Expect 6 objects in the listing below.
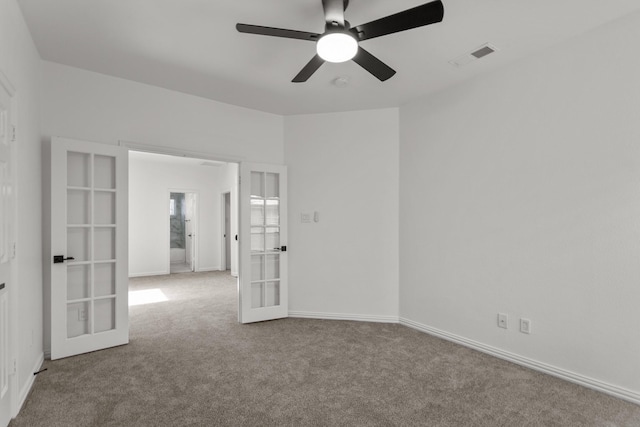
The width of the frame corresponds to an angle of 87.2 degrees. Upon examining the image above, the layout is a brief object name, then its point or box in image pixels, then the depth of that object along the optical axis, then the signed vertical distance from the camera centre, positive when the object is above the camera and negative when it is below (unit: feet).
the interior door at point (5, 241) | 6.23 -0.45
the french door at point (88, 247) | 9.71 -0.89
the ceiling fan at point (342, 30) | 6.23 +3.69
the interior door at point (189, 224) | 26.73 -0.63
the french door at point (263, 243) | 13.42 -1.09
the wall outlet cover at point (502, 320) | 10.01 -3.14
